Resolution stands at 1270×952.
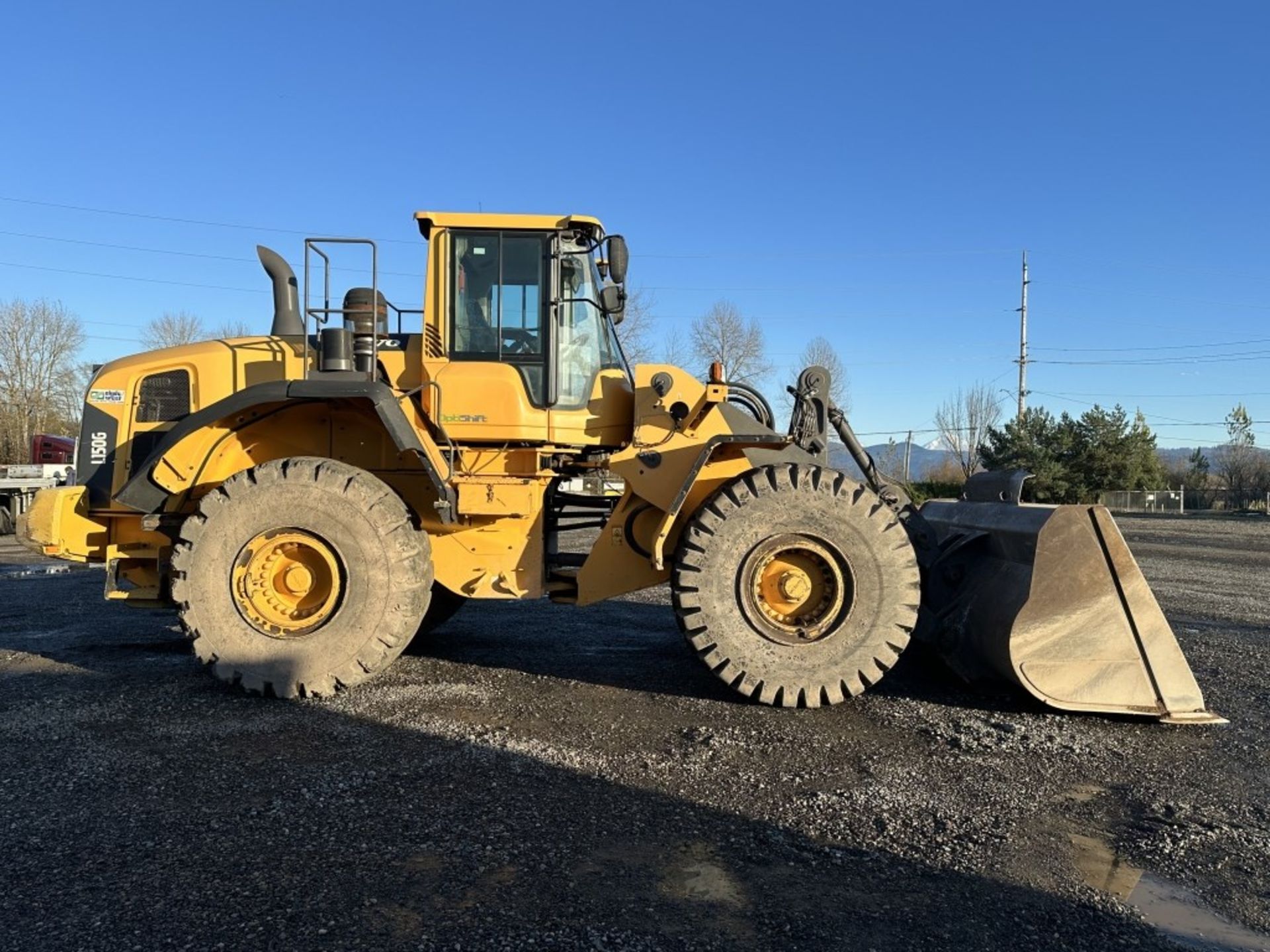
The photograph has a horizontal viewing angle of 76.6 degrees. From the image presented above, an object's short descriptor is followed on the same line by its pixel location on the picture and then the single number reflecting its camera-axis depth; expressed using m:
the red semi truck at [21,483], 19.72
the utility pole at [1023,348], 40.88
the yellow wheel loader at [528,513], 4.77
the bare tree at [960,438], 50.25
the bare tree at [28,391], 44.00
